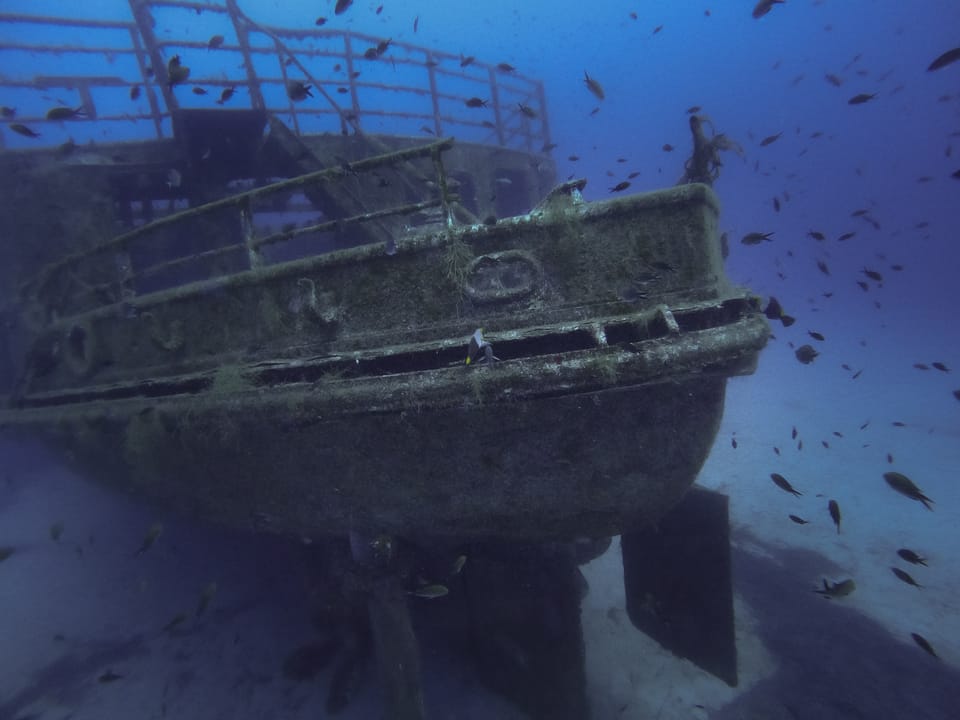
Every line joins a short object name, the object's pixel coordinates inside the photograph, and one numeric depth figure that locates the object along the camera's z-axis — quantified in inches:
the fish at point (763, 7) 267.1
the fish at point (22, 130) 223.7
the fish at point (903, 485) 159.2
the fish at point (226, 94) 288.8
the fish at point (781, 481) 202.8
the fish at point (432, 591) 152.8
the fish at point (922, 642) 158.2
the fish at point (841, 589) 171.6
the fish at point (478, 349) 119.4
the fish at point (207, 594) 180.6
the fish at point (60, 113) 228.4
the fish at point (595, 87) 257.1
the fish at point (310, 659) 202.1
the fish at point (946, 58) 184.3
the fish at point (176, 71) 229.9
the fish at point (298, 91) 257.1
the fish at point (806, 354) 240.7
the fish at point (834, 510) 176.2
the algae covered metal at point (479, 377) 119.6
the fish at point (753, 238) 235.3
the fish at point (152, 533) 172.9
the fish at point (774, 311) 178.9
